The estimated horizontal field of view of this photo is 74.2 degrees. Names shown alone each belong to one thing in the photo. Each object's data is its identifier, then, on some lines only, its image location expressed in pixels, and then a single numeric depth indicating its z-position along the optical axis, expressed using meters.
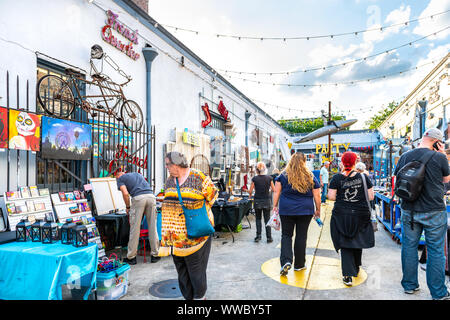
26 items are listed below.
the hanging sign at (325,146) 23.49
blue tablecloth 2.74
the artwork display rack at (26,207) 3.76
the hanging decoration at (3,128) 3.76
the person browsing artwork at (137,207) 4.88
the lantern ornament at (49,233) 3.28
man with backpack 3.30
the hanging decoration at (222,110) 12.15
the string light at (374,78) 11.93
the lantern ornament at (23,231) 3.41
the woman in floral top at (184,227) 2.79
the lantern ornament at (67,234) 3.17
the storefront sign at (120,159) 6.07
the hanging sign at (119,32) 6.05
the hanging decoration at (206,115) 10.58
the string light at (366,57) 10.01
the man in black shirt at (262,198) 6.24
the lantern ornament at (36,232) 3.37
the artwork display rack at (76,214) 4.48
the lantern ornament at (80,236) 3.10
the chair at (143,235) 5.38
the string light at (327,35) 8.90
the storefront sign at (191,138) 8.74
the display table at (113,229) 5.21
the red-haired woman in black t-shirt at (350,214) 3.80
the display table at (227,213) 6.53
